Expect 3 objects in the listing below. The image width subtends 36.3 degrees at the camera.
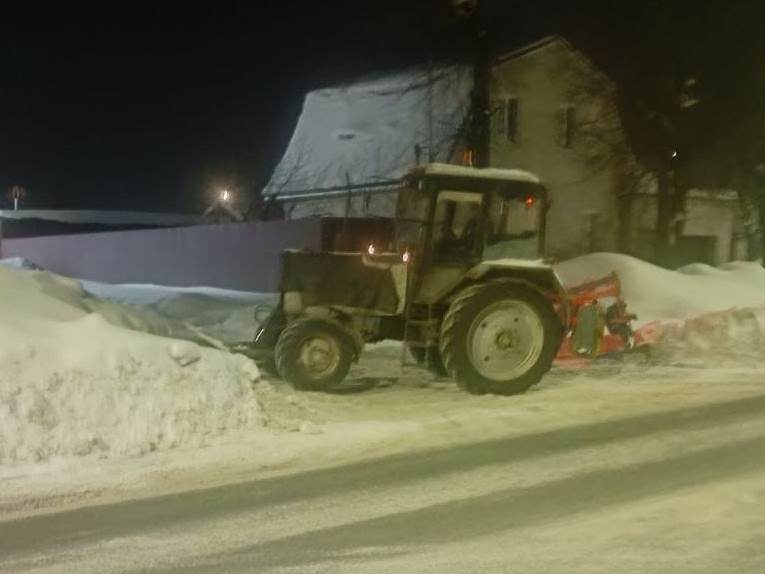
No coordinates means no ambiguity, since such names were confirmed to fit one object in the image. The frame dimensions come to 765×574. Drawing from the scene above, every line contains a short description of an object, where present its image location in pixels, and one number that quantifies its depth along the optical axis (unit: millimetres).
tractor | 13070
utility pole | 24844
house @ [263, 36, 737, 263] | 32688
